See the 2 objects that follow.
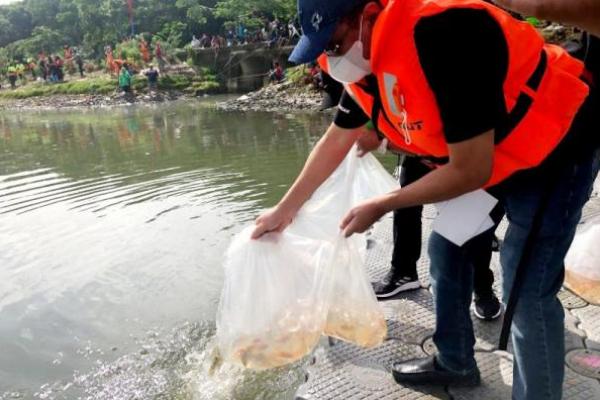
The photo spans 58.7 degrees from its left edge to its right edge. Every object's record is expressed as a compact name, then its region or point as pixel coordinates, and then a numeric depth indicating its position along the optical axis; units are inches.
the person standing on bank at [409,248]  73.1
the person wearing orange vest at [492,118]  46.0
